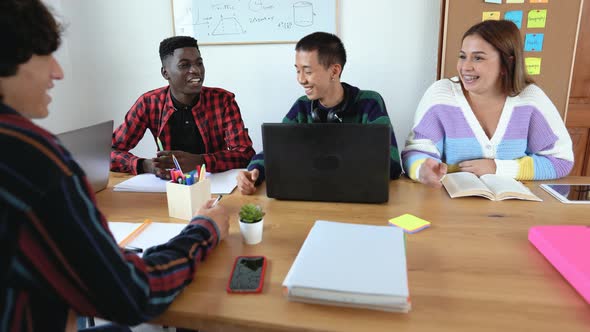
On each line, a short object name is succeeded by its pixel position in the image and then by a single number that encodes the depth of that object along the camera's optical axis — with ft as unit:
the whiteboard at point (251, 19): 8.36
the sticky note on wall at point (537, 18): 7.13
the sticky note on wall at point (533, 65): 7.38
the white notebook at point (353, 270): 2.21
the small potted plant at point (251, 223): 2.98
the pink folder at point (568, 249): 2.34
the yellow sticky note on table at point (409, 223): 3.22
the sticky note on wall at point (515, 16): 7.16
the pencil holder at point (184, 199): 3.52
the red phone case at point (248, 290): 2.43
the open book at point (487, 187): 3.88
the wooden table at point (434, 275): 2.14
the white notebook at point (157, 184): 4.33
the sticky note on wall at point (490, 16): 7.21
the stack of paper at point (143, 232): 3.06
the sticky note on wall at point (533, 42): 7.25
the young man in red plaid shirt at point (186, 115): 5.95
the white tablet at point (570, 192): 3.81
